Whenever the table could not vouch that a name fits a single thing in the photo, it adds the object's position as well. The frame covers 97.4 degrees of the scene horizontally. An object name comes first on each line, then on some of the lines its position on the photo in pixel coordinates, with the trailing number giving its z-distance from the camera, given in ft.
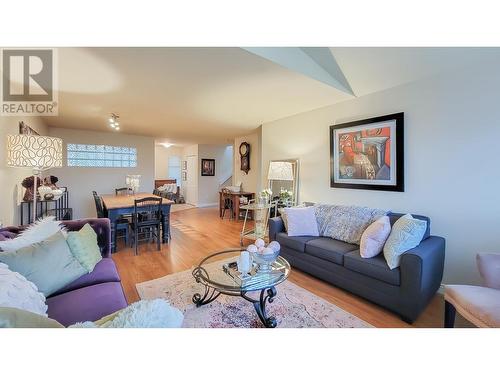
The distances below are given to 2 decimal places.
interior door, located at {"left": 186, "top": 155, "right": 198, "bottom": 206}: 27.03
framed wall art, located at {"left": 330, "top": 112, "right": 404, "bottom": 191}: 8.65
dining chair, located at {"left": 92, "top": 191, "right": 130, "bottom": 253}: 11.65
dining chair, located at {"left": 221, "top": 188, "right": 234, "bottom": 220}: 19.64
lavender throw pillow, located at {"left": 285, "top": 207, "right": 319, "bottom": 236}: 9.44
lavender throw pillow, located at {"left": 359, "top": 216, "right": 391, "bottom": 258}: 7.09
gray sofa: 5.94
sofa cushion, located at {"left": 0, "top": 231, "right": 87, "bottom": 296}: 4.45
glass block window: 17.40
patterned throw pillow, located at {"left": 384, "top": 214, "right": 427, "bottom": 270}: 6.39
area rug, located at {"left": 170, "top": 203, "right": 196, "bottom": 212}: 25.02
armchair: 4.36
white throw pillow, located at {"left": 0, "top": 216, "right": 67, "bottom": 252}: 4.76
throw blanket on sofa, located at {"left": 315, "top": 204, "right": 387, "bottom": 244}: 8.56
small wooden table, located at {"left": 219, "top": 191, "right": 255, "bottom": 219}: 18.74
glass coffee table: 5.38
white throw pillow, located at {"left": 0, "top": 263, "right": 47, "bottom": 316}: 3.32
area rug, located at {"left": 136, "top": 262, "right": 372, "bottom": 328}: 5.90
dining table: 10.96
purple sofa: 4.15
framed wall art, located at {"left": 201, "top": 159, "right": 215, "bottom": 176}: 27.12
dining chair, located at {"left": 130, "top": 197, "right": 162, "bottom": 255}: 11.01
